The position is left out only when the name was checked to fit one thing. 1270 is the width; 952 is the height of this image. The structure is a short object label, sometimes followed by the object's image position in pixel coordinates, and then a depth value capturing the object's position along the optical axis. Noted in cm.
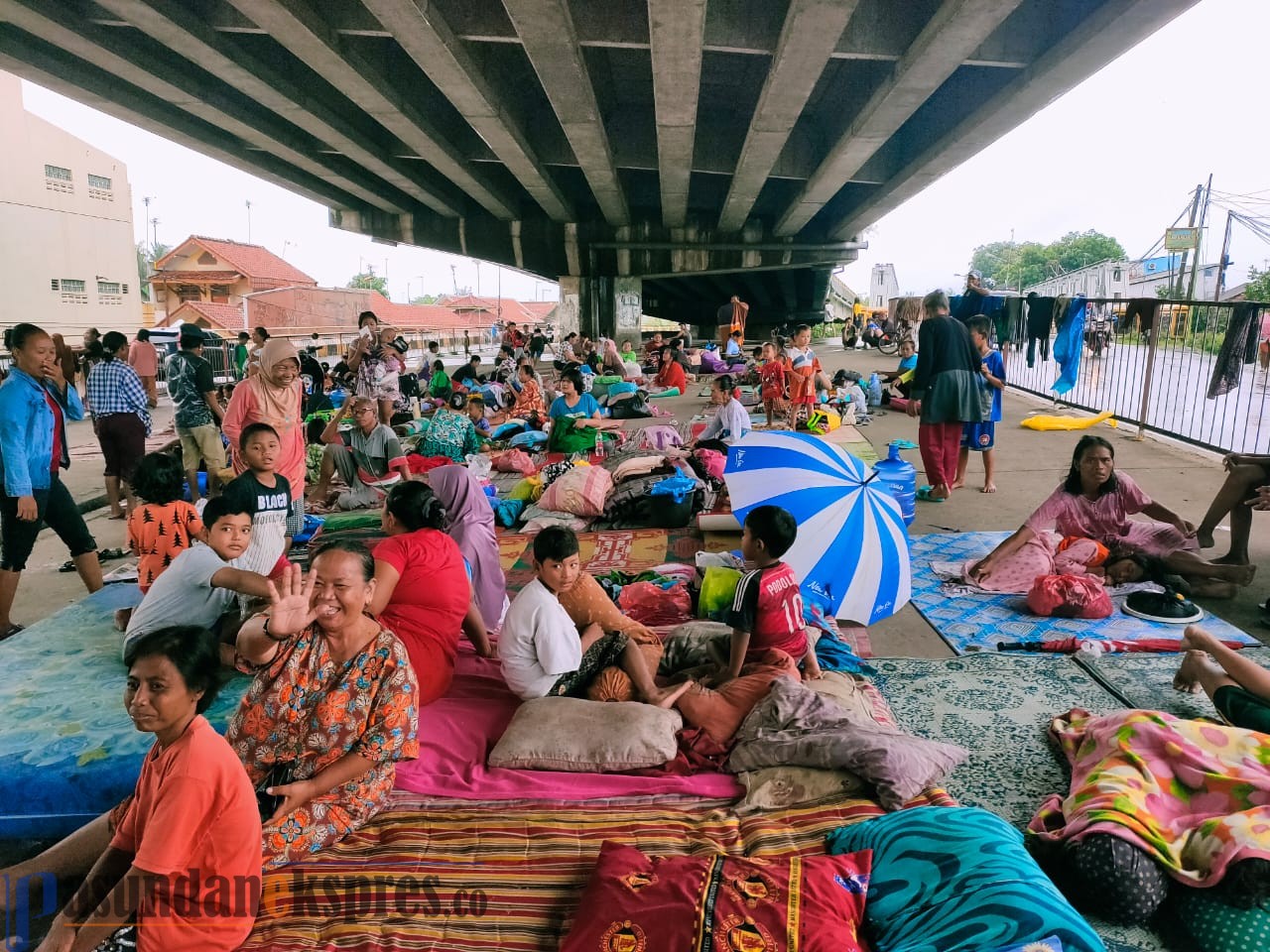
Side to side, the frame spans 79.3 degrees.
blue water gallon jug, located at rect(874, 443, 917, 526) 596
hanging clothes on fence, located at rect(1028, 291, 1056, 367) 1127
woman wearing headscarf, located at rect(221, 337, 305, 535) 520
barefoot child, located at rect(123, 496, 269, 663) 340
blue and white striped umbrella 407
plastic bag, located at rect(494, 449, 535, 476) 863
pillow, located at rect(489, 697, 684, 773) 304
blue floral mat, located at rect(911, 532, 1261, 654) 425
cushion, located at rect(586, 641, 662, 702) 342
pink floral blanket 228
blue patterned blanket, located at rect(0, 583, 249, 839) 298
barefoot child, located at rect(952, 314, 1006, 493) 720
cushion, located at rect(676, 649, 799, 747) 325
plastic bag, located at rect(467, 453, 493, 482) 805
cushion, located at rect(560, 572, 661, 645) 374
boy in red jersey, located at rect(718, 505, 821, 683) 338
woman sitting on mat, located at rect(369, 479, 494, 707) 344
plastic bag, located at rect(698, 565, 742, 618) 451
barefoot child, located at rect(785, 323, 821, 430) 1018
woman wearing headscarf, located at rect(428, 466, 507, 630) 456
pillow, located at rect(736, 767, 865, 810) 280
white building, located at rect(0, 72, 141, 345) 2311
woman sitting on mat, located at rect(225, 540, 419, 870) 262
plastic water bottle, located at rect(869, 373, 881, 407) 1300
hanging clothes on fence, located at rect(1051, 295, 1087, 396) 1048
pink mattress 292
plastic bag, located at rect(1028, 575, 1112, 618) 446
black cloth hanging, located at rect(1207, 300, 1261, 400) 739
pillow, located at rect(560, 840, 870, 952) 196
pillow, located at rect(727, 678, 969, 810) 272
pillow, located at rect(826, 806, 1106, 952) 185
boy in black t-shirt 407
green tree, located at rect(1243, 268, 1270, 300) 2855
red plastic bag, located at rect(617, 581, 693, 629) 456
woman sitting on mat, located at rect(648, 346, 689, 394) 1555
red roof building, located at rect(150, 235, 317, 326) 3238
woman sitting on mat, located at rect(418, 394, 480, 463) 854
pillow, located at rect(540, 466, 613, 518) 677
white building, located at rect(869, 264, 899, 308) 4556
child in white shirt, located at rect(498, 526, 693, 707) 329
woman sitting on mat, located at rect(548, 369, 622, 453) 905
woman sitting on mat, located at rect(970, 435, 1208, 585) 484
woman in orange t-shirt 198
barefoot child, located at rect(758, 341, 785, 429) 1092
